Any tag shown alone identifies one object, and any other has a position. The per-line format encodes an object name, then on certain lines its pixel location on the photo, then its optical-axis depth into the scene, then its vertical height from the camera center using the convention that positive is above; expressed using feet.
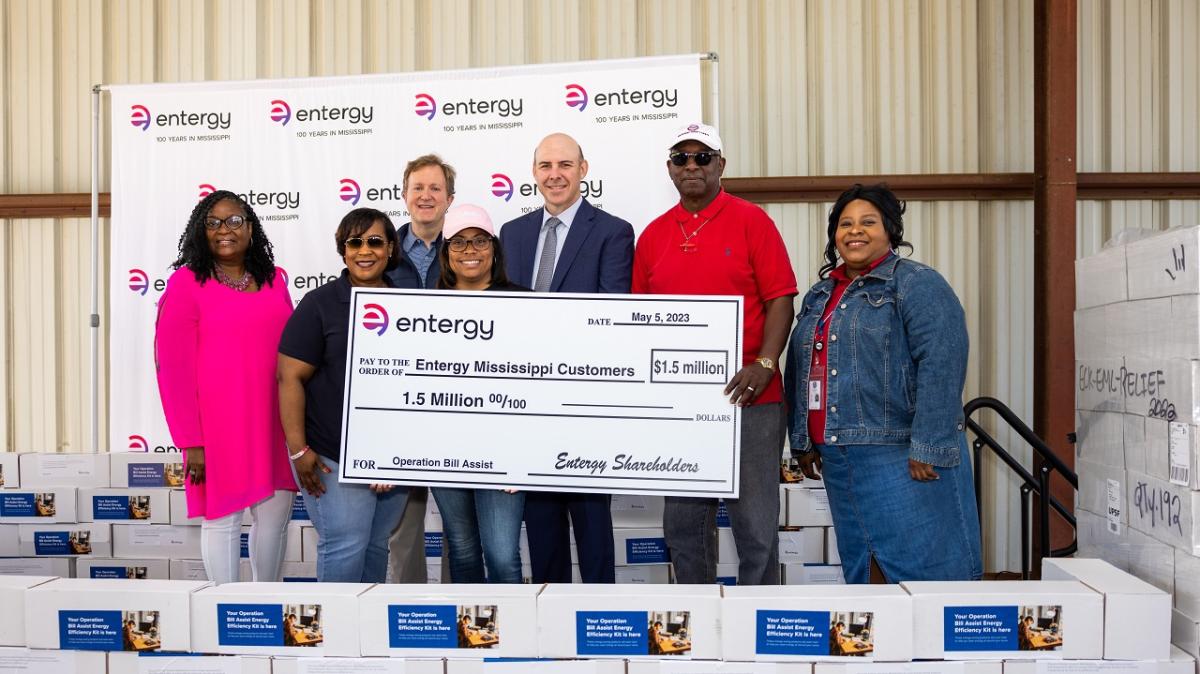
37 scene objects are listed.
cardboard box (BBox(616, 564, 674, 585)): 12.62 -3.64
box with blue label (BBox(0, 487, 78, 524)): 13.53 -2.74
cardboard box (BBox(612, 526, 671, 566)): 12.50 -3.21
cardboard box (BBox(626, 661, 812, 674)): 6.31 -2.57
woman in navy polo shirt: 8.29 -0.61
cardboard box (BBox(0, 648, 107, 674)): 6.77 -2.68
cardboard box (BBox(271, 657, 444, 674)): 6.51 -2.62
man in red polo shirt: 8.55 +0.49
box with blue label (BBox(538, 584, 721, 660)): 6.42 -2.26
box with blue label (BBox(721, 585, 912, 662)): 6.28 -2.24
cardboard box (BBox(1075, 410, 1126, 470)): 7.51 -0.98
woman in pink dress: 8.71 -0.47
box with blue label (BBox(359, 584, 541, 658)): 6.48 -2.27
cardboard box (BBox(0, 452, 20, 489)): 13.75 -2.18
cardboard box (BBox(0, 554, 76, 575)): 13.61 -3.79
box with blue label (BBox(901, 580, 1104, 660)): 6.29 -2.23
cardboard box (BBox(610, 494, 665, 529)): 12.81 -2.71
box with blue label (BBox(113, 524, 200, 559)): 13.42 -3.32
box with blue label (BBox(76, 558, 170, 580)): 13.47 -3.77
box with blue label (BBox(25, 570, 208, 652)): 6.69 -2.29
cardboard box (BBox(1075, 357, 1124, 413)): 7.50 -0.46
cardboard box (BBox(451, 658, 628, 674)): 6.41 -2.58
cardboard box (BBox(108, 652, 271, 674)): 6.64 -2.65
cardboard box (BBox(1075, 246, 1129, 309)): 7.45 +0.55
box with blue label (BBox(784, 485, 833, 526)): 12.58 -2.60
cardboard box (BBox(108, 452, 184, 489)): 13.73 -2.19
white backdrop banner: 13.57 +3.30
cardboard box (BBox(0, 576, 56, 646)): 6.84 -2.29
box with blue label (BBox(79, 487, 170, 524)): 13.42 -2.73
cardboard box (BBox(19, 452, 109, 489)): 13.71 -2.19
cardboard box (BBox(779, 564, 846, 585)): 12.57 -3.63
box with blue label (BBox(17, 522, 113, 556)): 13.50 -3.29
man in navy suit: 8.88 +0.95
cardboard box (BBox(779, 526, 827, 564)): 12.67 -3.24
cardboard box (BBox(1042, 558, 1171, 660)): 6.27 -2.22
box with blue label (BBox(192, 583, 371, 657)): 6.58 -2.29
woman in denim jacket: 7.55 -0.68
